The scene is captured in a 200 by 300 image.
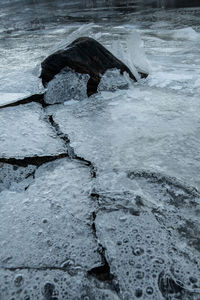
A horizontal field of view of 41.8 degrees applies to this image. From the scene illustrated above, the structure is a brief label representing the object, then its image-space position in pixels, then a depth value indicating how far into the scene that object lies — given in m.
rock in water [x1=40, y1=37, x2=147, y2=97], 2.71
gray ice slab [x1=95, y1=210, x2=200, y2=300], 0.91
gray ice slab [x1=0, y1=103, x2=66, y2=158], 1.68
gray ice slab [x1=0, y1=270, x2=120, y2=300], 0.92
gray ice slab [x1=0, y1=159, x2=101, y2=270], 1.04
